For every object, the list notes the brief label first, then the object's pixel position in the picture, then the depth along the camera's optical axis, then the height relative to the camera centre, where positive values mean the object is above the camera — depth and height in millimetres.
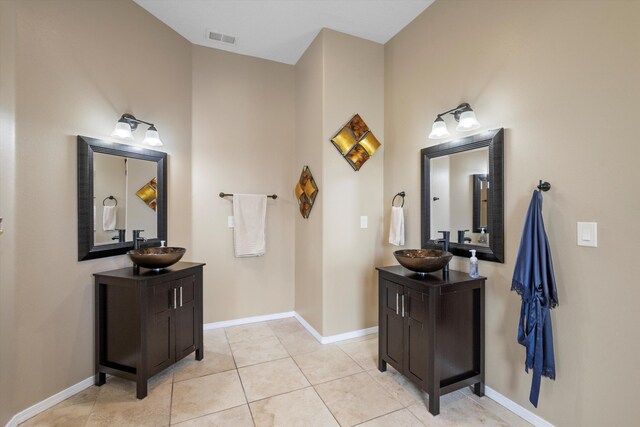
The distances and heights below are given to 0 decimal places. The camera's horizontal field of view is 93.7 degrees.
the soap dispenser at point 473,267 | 2105 -384
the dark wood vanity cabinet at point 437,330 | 1945 -807
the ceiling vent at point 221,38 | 3079 +1843
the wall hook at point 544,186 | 1764 +161
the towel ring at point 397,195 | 2943 +152
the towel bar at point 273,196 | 3566 +209
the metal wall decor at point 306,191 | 3147 +241
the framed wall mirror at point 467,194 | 2066 +155
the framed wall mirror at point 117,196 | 2238 +146
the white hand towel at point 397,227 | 2871 -130
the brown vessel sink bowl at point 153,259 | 2248 -343
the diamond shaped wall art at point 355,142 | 2980 +724
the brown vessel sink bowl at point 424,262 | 2100 -348
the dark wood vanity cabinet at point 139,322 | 2100 -805
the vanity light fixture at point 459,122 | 2141 +684
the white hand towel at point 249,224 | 3365 -117
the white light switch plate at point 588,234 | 1572 -109
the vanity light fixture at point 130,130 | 2410 +698
